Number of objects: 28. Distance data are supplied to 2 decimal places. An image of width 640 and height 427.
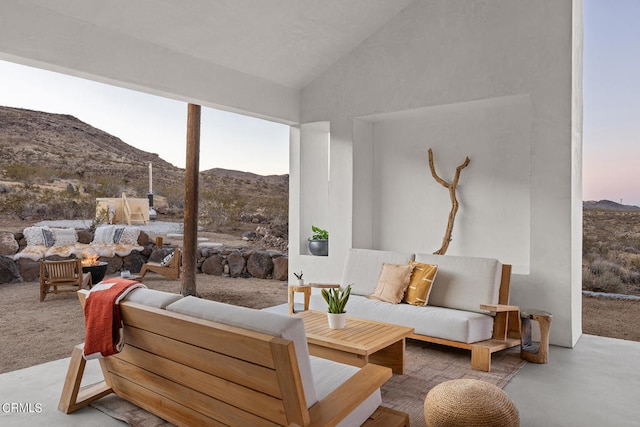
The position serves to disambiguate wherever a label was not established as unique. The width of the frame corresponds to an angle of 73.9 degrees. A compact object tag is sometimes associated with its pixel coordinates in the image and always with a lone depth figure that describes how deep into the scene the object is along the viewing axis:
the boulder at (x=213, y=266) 8.88
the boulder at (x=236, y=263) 8.62
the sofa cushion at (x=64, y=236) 8.23
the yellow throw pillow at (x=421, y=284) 4.19
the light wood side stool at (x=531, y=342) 3.66
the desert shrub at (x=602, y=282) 5.42
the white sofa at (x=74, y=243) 7.97
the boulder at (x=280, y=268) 8.16
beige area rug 2.65
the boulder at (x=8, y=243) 7.82
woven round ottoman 2.16
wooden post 6.77
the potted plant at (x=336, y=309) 3.42
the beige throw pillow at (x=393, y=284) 4.29
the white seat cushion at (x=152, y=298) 2.19
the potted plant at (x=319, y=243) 6.10
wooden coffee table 3.05
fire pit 6.95
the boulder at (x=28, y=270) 7.74
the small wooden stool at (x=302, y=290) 4.70
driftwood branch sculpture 5.11
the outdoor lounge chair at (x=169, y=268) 8.13
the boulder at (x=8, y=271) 7.50
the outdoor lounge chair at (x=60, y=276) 6.41
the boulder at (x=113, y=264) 8.66
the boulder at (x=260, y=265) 8.34
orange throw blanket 2.30
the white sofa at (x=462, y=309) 3.66
